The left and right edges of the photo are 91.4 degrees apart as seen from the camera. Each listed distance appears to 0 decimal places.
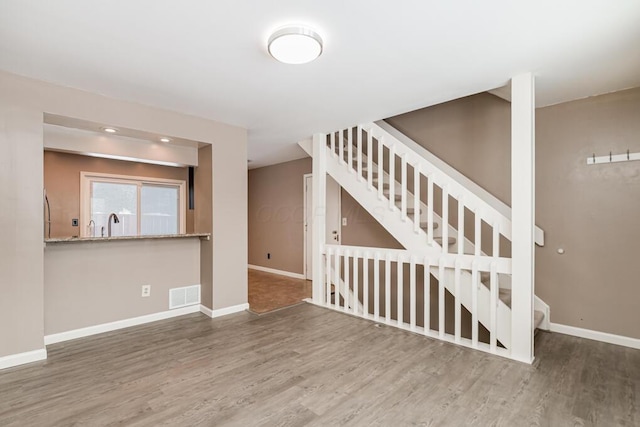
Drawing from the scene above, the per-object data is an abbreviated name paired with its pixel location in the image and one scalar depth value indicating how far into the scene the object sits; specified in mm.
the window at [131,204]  5270
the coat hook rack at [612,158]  2779
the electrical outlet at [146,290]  3496
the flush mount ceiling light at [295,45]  1897
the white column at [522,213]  2490
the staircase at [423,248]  2797
